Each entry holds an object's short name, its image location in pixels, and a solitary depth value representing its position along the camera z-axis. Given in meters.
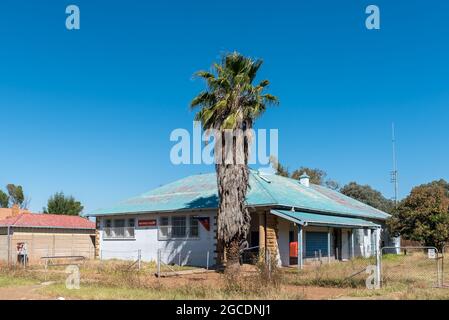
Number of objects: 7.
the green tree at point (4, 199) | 79.94
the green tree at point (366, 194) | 74.03
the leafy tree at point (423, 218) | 34.94
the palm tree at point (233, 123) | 21.80
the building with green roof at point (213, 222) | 26.44
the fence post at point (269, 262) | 15.00
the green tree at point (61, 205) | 64.69
